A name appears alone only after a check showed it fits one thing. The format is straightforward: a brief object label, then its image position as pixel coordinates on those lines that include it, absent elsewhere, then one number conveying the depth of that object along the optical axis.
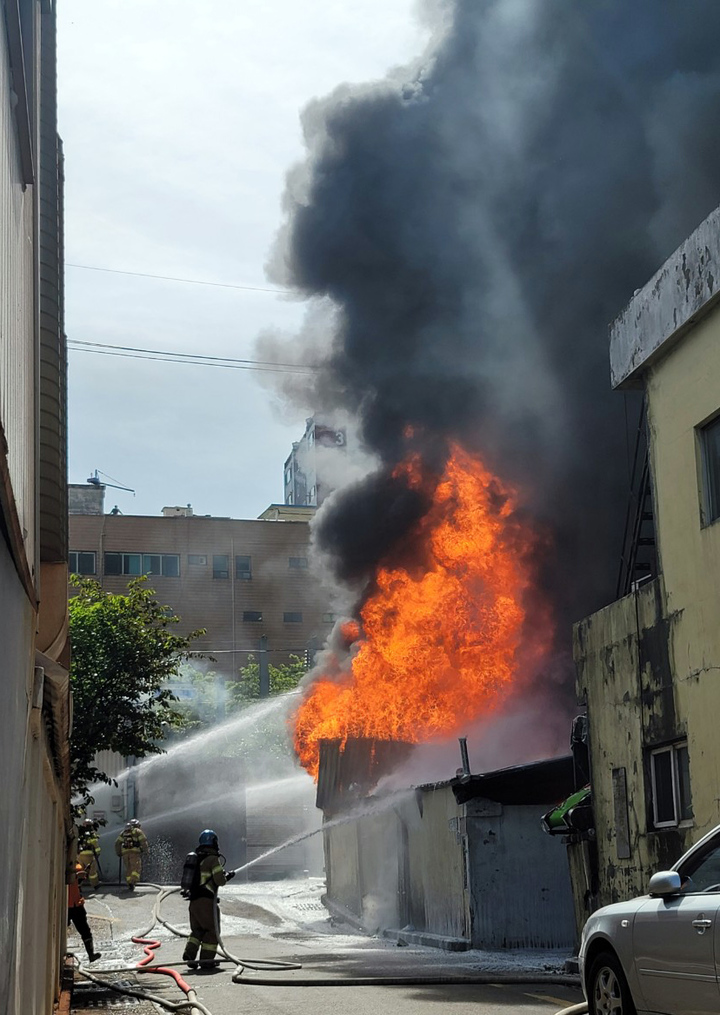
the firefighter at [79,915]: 16.02
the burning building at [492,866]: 17.59
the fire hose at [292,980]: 12.08
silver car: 6.39
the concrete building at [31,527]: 4.46
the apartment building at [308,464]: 71.56
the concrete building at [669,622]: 11.59
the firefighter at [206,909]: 15.11
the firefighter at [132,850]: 29.83
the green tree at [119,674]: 25.00
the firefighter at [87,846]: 23.97
